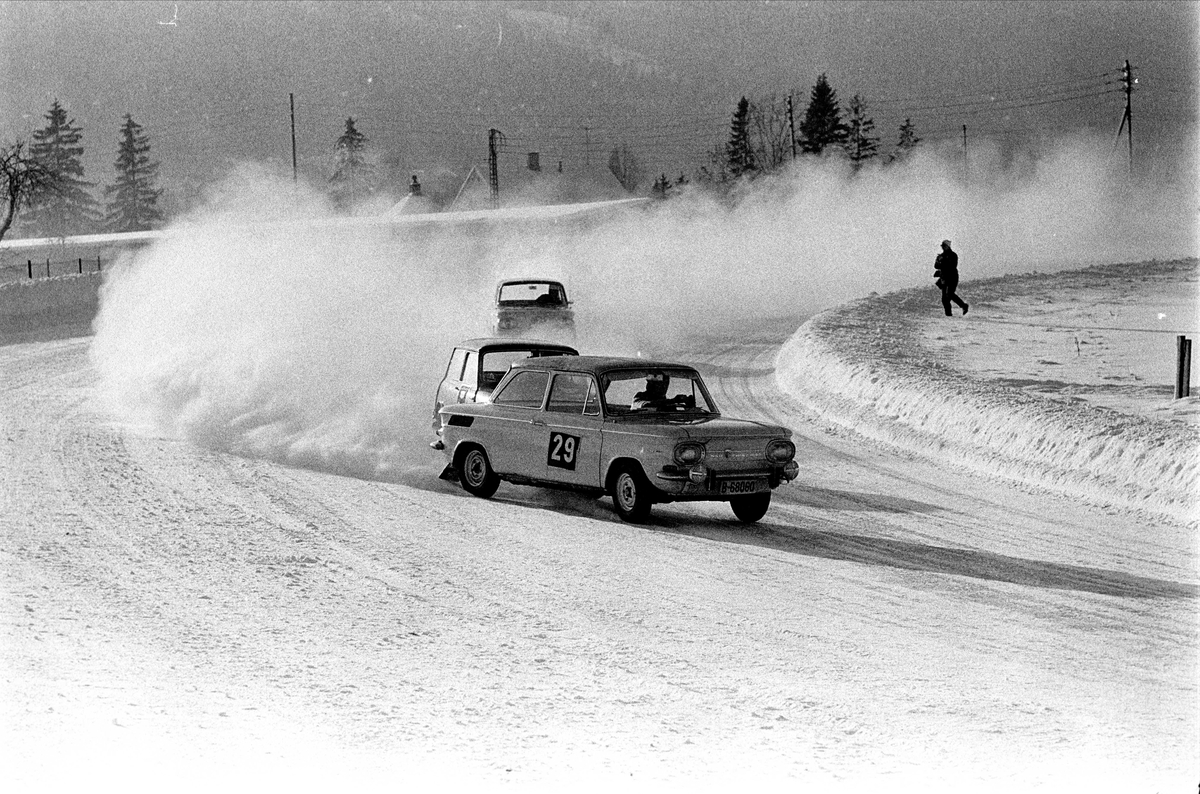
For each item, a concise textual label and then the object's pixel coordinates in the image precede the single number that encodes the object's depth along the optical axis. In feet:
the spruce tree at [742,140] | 430.61
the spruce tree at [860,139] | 403.13
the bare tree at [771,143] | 451.12
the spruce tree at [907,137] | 434.30
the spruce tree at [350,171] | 424.46
